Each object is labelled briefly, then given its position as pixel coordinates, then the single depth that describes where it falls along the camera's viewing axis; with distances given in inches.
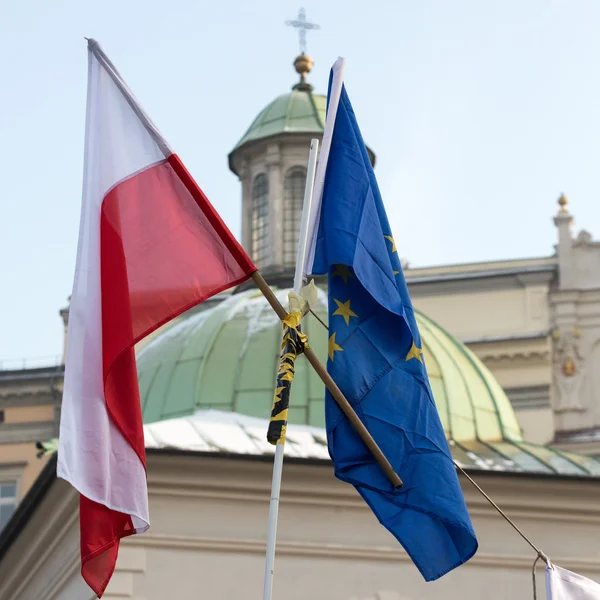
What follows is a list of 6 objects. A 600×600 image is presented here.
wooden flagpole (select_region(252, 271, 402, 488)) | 539.2
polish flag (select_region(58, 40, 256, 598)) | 534.9
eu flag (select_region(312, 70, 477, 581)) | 545.3
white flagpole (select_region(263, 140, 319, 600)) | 518.9
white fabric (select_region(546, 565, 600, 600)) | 602.5
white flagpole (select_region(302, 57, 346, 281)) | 564.7
